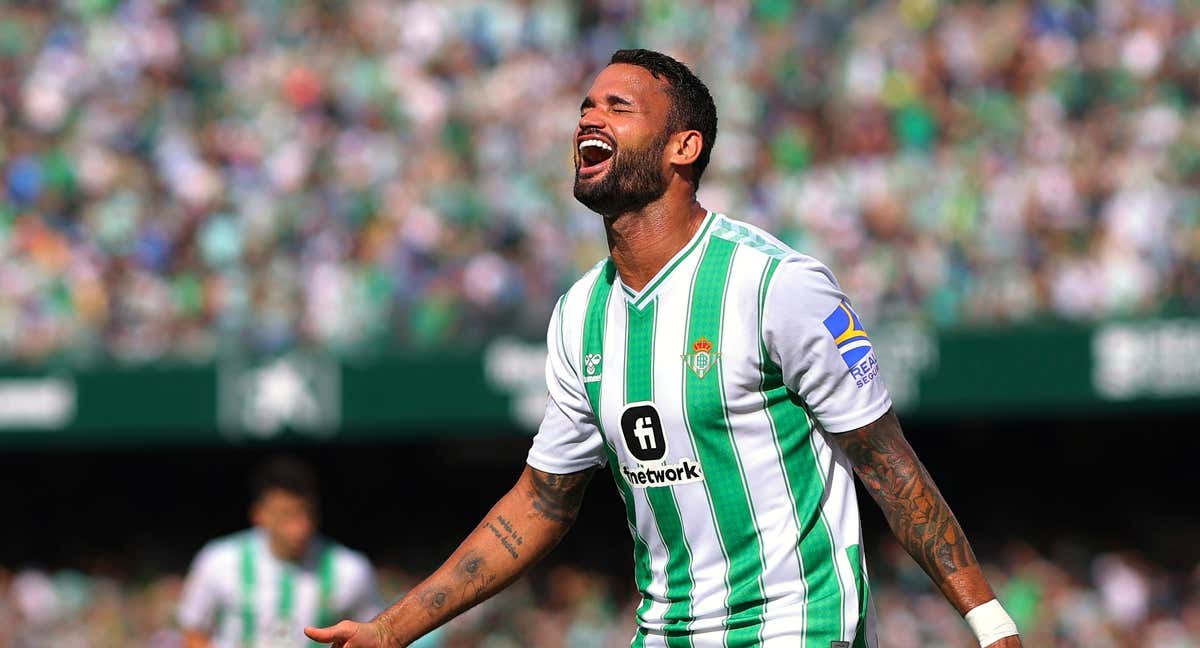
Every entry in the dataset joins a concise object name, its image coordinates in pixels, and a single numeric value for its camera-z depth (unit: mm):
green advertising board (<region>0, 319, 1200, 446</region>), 24078
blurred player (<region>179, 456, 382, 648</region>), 13570
